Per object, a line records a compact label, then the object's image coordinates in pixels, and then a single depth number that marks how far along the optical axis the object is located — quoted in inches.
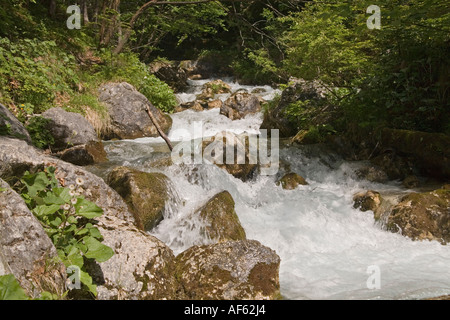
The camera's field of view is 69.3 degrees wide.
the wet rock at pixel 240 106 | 482.6
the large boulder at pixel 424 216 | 184.4
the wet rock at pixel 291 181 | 260.1
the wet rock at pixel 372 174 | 263.1
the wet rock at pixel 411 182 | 241.4
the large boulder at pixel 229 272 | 117.6
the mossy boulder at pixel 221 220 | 167.3
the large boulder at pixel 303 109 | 341.4
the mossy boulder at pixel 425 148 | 238.7
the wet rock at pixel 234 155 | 258.1
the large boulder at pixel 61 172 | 122.0
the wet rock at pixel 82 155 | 249.1
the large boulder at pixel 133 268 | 108.2
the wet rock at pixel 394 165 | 261.3
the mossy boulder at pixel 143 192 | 175.0
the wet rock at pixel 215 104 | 537.0
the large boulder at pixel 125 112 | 367.6
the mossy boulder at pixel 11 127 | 192.9
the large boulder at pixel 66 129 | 275.0
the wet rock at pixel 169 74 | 642.2
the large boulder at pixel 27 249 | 89.7
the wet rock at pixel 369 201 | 214.1
